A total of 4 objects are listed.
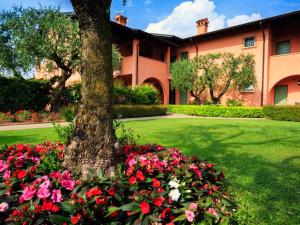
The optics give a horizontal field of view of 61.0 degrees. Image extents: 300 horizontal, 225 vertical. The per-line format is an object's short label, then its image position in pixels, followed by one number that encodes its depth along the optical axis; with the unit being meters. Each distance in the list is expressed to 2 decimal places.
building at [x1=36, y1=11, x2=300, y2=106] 18.56
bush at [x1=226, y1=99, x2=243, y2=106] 19.72
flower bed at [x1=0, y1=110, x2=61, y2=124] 11.92
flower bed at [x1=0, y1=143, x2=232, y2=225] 2.12
